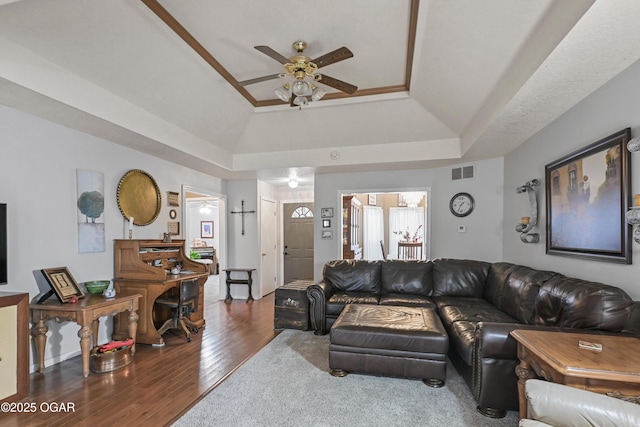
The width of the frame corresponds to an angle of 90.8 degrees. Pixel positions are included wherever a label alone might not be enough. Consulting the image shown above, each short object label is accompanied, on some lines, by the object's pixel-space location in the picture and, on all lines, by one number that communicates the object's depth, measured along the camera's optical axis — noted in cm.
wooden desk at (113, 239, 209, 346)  358
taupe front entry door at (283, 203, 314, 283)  743
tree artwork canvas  332
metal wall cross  621
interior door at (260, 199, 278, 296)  631
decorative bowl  328
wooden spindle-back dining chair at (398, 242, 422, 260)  871
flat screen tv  248
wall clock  491
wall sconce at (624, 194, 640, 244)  185
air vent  486
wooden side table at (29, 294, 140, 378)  275
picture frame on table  284
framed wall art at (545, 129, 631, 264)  216
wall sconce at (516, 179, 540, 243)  346
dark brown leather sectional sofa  207
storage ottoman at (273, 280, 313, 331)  404
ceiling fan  243
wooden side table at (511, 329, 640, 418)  140
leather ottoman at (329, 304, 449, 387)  260
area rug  216
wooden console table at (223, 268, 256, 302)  595
